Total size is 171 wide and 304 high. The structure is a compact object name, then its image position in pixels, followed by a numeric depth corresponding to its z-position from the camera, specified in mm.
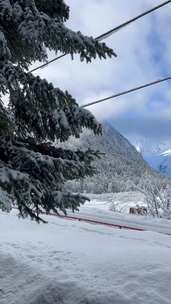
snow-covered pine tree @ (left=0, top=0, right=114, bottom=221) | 3333
